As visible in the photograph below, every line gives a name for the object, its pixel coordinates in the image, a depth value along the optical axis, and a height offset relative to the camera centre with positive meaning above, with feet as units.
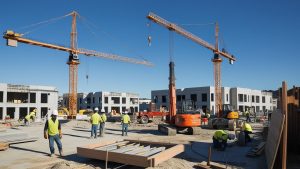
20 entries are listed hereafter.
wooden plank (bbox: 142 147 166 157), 32.57 -6.23
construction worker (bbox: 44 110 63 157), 37.05 -3.99
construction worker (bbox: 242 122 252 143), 51.08 -5.54
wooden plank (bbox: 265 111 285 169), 27.53 -4.25
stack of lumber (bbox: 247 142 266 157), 39.09 -7.27
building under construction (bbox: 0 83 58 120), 180.65 +0.18
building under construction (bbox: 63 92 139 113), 268.21 -1.65
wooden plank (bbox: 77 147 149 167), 28.90 -6.28
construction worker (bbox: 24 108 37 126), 92.63 -6.46
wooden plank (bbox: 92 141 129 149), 36.27 -6.01
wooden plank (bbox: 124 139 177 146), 37.52 -5.92
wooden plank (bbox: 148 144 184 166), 28.80 -6.11
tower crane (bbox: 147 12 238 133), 151.25 +35.58
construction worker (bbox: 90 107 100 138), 56.13 -4.28
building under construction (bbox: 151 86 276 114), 214.90 +2.09
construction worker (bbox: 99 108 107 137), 59.83 -5.03
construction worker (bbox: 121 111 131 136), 63.57 -4.66
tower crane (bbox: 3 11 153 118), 154.03 +30.18
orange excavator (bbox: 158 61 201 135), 67.72 -4.57
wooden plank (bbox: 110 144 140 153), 35.06 -6.28
